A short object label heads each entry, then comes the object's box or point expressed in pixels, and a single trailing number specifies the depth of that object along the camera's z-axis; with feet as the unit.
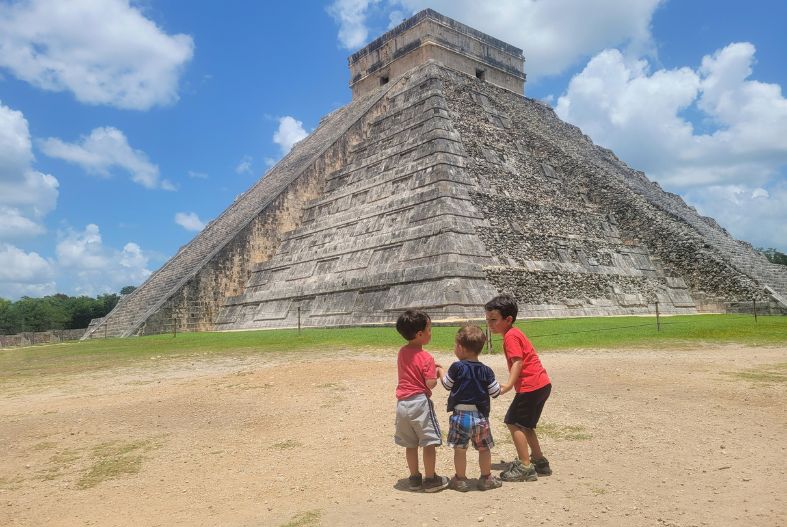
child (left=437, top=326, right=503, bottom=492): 12.37
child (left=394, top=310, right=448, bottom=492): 12.51
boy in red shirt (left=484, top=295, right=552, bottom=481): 13.12
